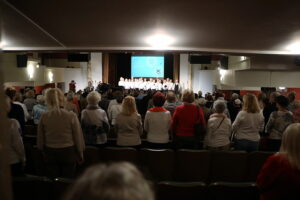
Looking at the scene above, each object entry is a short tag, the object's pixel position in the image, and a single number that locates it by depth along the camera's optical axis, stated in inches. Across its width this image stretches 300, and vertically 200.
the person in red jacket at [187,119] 149.4
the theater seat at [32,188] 92.4
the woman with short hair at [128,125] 142.6
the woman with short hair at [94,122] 145.7
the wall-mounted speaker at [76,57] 483.2
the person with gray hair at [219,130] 144.4
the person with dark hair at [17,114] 127.8
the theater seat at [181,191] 89.7
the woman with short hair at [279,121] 152.6
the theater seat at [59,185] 92.2
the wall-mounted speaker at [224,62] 403.2
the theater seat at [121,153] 130.1
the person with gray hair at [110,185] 24.3
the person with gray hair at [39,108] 185.2
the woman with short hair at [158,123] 149.5
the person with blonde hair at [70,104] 185.0
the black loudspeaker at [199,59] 456.8
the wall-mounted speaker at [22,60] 323.6
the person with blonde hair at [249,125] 146.2
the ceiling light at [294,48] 170.5
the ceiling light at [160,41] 149.2
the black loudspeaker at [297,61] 260.0
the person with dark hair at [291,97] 211.1
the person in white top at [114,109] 194.9
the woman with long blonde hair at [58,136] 116.5
